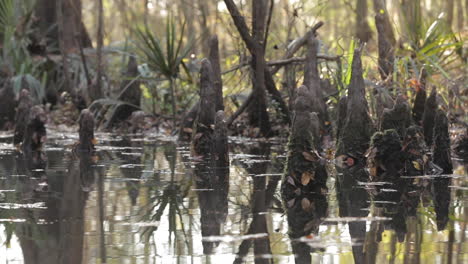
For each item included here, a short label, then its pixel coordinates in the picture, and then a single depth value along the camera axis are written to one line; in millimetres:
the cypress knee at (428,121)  16275
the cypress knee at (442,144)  13883
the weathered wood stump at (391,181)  10008
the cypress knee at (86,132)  17891
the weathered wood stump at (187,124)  21500
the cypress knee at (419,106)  18469
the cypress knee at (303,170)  10758
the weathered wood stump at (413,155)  13297
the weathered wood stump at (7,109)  26219
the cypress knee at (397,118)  13812
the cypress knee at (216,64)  18969
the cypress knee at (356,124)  15117
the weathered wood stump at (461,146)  17328
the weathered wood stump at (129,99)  25844
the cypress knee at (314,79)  19766
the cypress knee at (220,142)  14867
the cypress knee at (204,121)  16781
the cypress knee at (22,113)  18672
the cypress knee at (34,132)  18391
